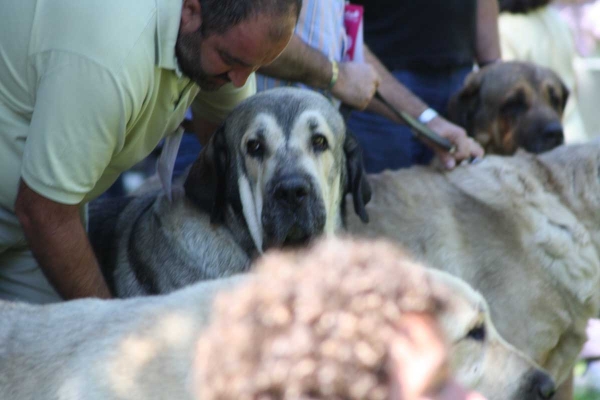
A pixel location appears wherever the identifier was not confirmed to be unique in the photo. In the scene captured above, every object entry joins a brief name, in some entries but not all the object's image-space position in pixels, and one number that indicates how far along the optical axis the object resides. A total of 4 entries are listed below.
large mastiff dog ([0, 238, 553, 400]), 4.06
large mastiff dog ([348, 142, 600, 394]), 7.76
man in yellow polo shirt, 5.75
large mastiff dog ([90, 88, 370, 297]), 6.91
